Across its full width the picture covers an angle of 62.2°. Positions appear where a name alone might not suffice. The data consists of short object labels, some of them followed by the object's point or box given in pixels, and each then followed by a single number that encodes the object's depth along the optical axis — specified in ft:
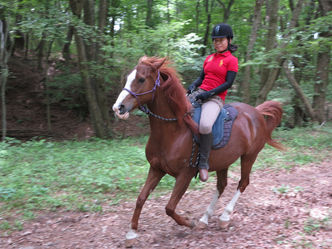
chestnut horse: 11.28
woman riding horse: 12.63
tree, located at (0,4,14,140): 34.50
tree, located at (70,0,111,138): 34.63
